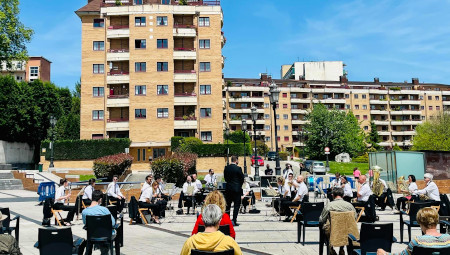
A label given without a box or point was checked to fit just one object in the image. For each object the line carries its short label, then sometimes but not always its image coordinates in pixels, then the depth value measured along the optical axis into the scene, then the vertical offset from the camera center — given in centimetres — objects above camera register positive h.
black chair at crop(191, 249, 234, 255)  418 -106
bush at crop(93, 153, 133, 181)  3541 -105
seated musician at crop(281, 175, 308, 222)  1324 -163
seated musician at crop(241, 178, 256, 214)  1720 -195
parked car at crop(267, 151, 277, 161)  6744 -91
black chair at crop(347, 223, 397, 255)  646 -145
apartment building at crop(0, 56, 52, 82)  8944 +1910
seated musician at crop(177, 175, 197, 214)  1731 -173
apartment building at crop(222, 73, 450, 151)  8938 +1135
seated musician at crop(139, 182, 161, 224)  1417 -179
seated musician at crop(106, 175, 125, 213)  1588 -158
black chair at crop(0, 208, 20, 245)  863 -154
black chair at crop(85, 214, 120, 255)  758 -146
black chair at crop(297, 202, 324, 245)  973 -159
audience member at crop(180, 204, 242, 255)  439 -98
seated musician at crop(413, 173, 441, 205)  1140 -128
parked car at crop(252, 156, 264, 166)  5532 -145
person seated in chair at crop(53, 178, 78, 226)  1309 -170
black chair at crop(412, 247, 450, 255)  472 -123
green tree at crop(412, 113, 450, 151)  6775 +224
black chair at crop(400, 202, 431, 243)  933 -157
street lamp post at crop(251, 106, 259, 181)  2772 +259
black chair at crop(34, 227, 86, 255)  634 -139
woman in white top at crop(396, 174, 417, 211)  1448 -173
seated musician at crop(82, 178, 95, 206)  1524 -147
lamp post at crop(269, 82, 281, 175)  2098 +299
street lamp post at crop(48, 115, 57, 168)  3750 +326
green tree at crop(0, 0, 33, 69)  3678 +1144
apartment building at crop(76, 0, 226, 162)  5191 +1020
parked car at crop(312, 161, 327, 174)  5017 -229
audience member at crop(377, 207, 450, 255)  484 -109
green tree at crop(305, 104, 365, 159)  6981 +282
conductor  1227 -95
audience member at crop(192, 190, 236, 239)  630 -80
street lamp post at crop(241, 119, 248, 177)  3267 +208
